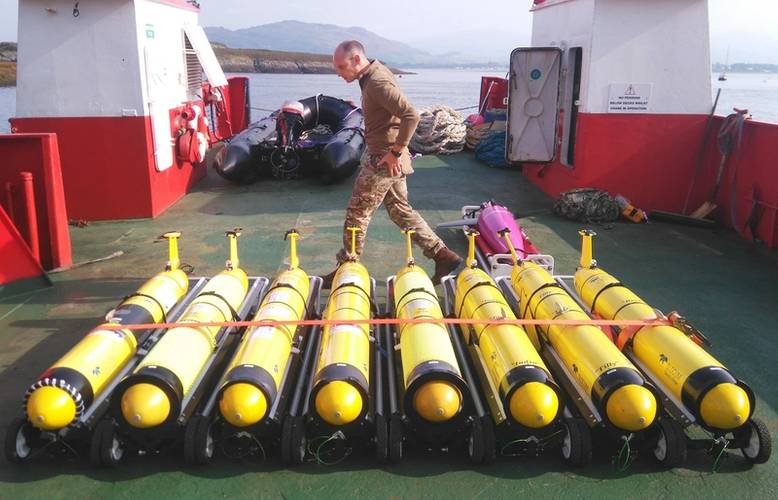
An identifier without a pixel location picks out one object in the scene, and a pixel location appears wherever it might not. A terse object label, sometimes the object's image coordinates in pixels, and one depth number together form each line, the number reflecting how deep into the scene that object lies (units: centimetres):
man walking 439
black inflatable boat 927
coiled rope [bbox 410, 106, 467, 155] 1247
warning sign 738
